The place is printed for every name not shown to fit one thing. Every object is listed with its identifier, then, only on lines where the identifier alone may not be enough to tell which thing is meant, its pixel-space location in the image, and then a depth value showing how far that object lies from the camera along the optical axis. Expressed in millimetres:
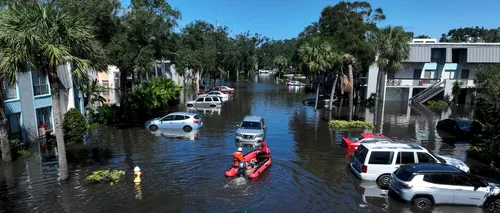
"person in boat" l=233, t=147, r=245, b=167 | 13906
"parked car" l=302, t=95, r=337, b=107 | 37831
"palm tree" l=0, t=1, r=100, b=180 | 10867
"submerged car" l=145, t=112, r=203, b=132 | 23969
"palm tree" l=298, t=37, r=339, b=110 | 30500
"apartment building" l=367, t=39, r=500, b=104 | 38969
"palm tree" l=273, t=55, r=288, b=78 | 106188
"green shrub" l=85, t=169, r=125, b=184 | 13305
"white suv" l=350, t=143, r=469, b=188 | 13195
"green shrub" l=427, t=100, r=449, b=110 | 37562
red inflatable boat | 14058
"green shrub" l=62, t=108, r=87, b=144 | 20047
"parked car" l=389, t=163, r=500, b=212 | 10961
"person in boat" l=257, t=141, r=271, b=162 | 15789
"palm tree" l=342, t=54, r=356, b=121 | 26159
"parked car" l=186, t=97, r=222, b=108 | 35562
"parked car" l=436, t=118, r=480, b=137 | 22328
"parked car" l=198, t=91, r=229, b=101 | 41781
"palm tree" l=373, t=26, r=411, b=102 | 23375
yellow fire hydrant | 13291
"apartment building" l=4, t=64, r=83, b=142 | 18781
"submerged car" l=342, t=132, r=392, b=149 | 18094
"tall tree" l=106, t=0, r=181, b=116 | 21000
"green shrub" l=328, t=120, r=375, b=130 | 25281
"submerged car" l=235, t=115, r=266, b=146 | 19875
